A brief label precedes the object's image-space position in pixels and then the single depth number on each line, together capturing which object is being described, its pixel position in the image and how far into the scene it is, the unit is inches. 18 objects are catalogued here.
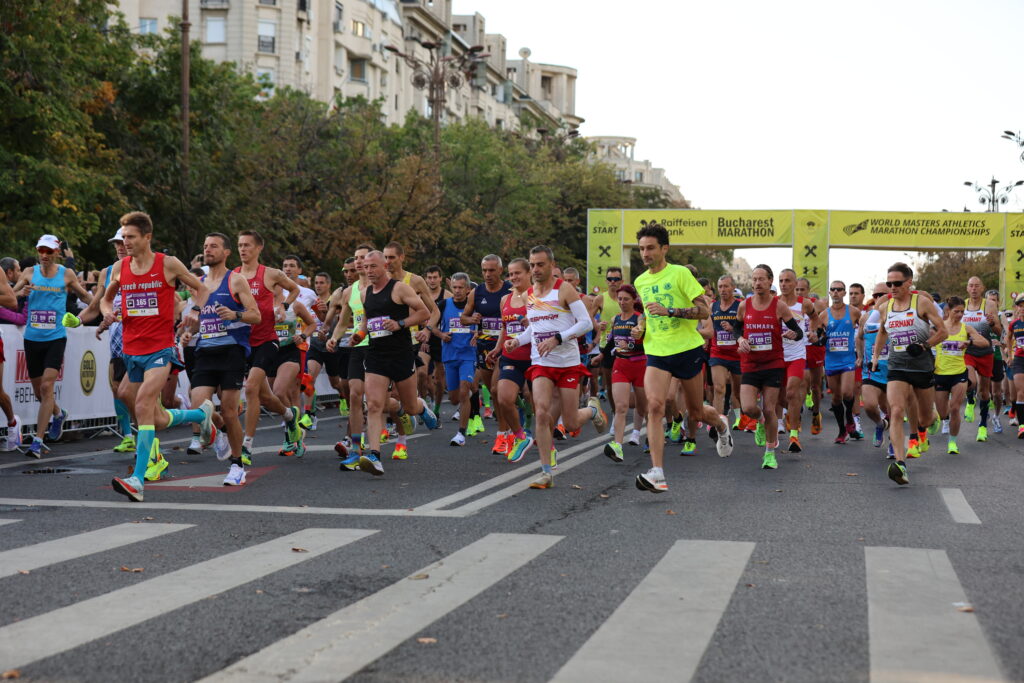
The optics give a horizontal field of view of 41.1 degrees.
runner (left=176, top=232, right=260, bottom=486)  413.1
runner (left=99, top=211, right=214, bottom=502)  383.6
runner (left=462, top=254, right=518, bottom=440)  568.8
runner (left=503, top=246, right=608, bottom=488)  427.8
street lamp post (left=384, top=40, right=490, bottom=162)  1423.5
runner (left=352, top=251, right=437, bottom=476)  438.6
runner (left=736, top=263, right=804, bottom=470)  518.0
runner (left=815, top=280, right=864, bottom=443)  637.9
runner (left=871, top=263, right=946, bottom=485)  446.0
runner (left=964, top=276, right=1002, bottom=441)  730.2
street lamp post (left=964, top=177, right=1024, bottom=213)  1982.0
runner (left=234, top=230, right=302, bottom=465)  446.6
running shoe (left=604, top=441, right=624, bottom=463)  475.5
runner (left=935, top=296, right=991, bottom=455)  612.1
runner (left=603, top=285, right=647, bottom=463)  522.0
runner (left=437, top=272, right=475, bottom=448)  625.2
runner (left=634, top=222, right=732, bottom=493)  401.1
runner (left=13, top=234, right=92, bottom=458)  527.2
